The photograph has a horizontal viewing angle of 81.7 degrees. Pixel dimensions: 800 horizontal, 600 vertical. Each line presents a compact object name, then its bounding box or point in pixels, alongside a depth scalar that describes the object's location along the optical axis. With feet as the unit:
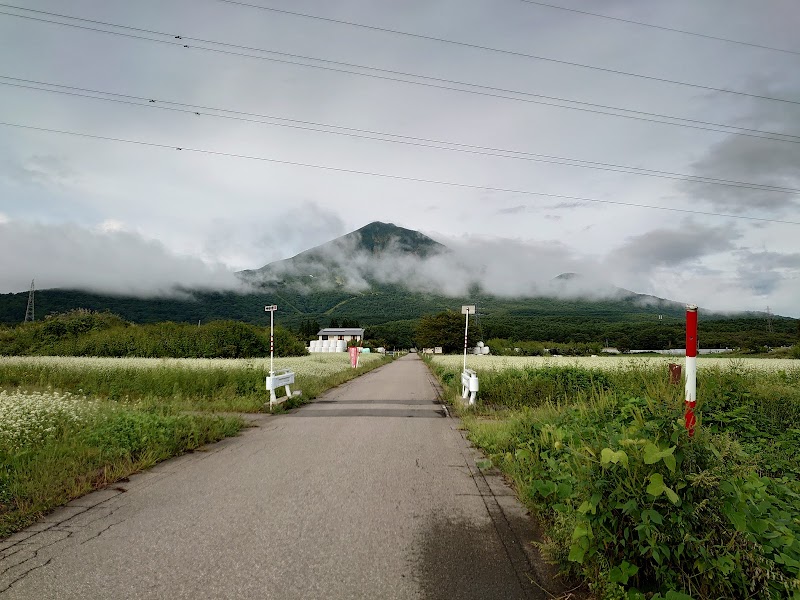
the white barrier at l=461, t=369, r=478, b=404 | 41.22
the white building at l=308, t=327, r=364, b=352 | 414.21
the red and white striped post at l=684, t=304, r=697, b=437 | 11.69
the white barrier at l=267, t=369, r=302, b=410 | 42.14
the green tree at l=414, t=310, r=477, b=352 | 349.20
